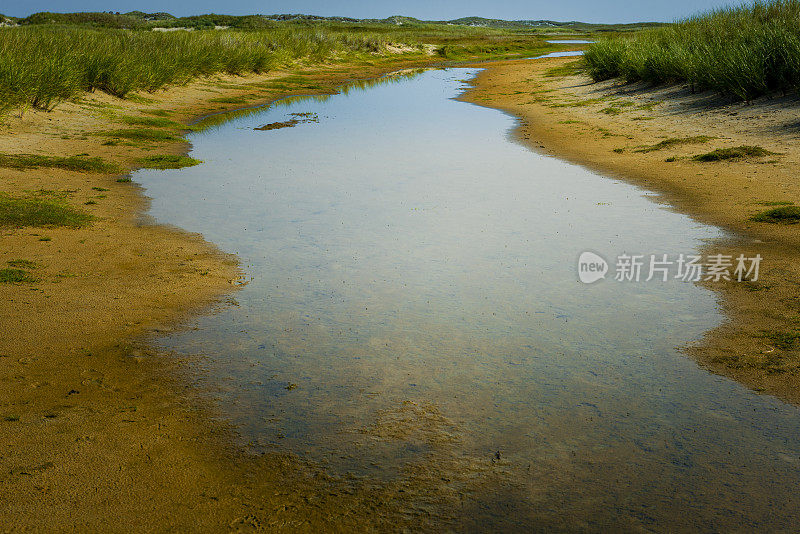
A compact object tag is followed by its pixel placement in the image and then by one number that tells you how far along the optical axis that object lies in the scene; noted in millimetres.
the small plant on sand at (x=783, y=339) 4988
